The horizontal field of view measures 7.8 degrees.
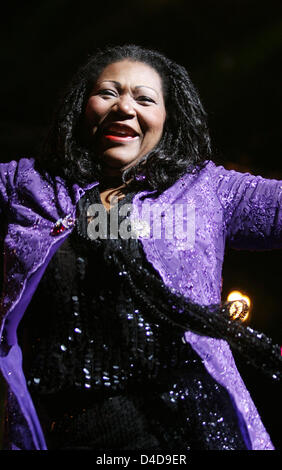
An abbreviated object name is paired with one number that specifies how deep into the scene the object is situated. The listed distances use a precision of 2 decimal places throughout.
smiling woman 3.12
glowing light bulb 3.16
